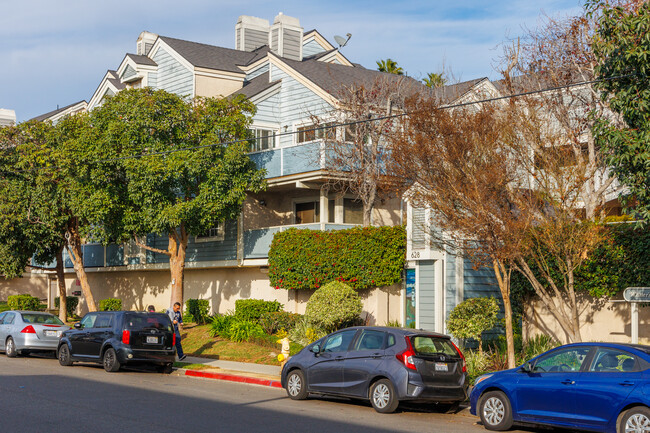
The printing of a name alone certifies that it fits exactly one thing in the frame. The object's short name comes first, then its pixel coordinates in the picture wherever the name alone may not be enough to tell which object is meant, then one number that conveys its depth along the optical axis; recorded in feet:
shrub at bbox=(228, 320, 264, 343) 79.42
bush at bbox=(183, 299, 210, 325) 96.73
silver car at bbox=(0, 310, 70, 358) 75.66
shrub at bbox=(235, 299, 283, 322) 84.99
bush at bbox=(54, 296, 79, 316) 131.03
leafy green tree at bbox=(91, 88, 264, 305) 83.25
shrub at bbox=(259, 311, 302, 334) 80.07
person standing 70.44
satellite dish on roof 115.24
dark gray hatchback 43.21
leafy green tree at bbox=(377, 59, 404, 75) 162.81
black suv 63.49
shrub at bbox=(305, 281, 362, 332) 70.64
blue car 33.76
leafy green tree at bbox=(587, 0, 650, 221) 41.63
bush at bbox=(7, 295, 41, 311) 135.33
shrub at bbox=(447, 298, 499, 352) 58.65
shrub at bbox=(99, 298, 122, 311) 116.26
